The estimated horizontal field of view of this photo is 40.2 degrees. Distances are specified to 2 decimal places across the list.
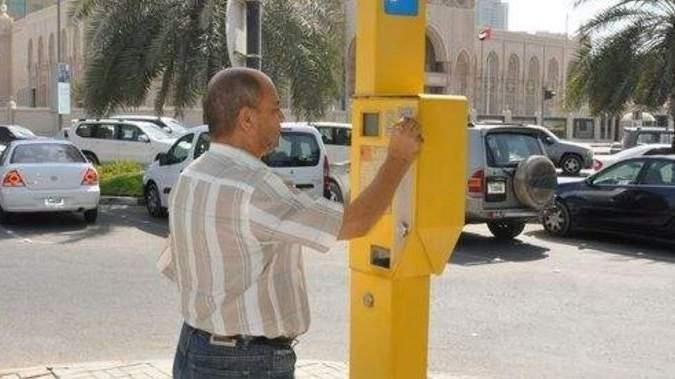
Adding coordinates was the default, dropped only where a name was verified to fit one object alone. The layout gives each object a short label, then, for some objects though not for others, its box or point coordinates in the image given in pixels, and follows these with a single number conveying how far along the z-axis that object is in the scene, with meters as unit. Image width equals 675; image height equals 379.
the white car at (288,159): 15.02
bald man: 2.65
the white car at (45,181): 14.59
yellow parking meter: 3.36
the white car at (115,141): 27.80
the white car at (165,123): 30.85
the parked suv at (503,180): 12.77
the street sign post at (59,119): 32.93
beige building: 71.50
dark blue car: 12.95
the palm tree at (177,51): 18.56
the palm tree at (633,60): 22.66
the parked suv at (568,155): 30.88
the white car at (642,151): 25.33
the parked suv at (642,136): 32.88
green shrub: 18.76
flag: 61.62
